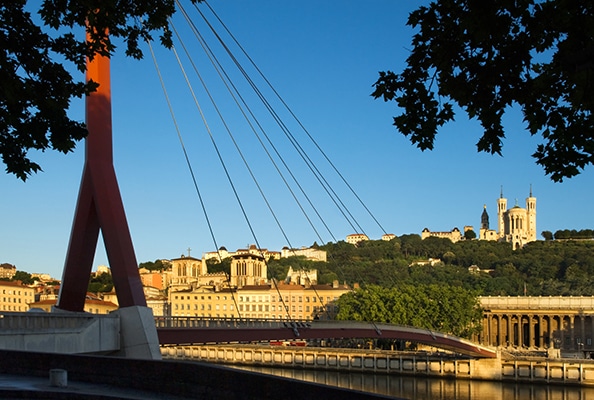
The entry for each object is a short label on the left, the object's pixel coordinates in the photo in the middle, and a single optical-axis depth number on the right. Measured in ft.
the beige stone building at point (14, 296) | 358.41
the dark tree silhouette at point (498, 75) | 26.37
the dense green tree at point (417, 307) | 257.14
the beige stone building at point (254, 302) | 374.67
